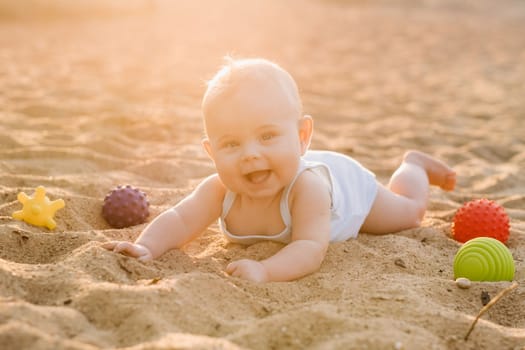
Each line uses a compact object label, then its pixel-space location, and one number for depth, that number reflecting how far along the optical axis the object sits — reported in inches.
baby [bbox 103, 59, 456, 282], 106.7
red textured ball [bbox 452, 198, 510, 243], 130.1
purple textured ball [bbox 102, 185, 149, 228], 130.2
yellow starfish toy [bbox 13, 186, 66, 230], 119.9
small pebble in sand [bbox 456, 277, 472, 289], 102.7
